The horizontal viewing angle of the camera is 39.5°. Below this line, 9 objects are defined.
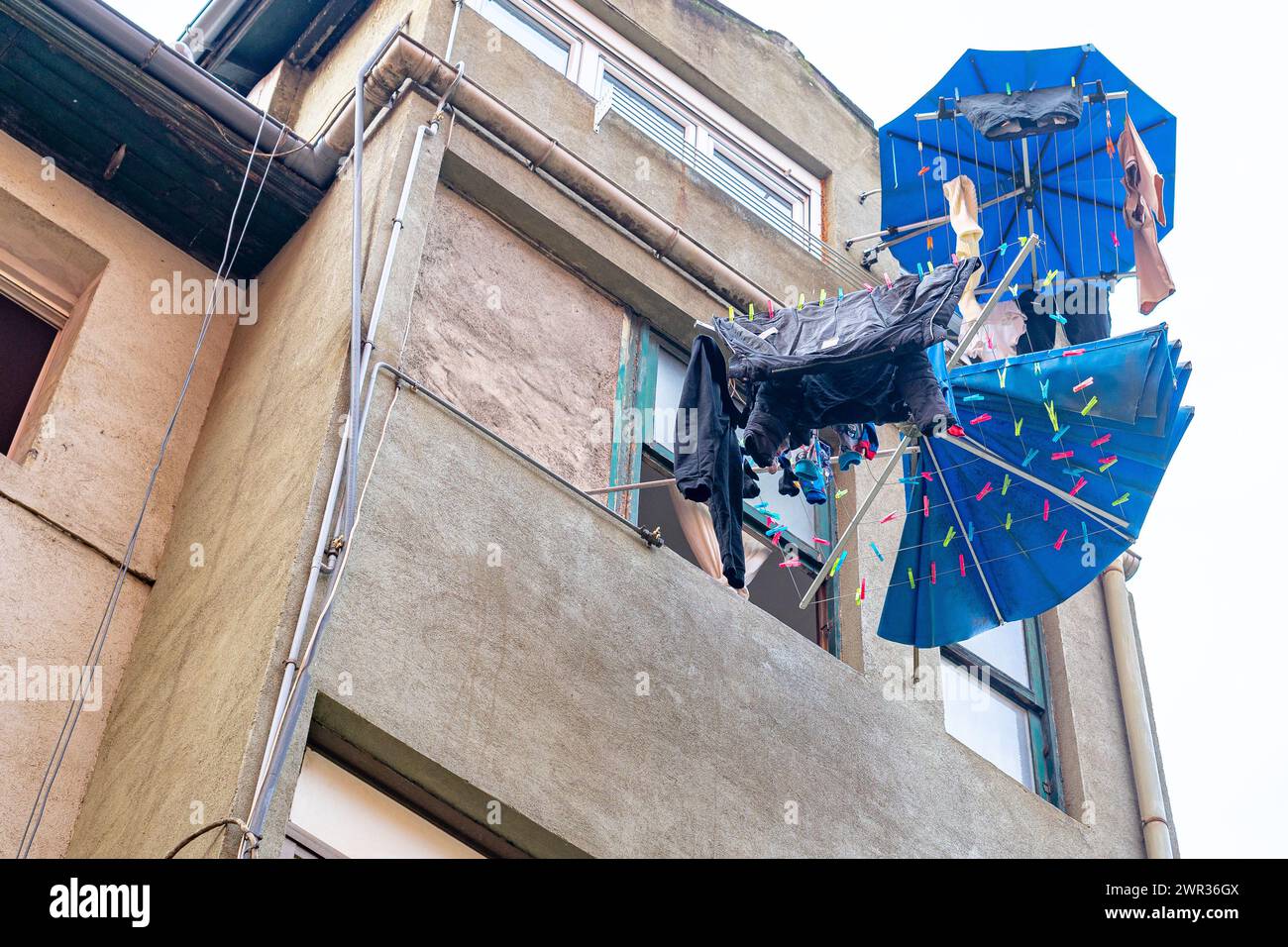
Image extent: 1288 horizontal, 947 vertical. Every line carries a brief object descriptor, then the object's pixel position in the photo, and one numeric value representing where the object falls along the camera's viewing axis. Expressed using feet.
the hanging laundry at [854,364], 29.96
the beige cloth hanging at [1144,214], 39.50
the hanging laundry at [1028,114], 39.27
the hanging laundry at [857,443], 33.17
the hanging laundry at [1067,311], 41.88
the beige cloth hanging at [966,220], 36.04
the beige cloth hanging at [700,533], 34.55
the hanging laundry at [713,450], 31.09
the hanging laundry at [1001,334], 42.65
